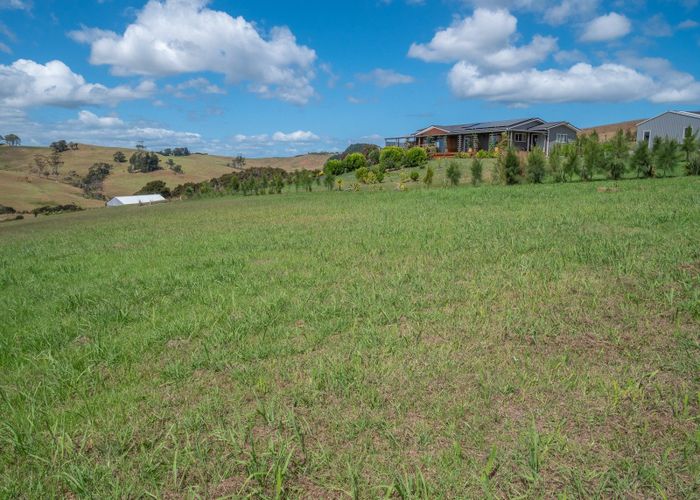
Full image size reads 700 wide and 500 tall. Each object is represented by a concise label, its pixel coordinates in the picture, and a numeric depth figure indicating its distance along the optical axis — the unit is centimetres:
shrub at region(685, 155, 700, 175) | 1688
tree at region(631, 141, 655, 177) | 1742
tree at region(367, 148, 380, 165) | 4138
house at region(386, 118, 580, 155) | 3922
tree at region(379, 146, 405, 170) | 3572
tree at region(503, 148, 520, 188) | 1945
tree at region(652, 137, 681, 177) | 1702
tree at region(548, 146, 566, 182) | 1922
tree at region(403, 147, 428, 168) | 3525
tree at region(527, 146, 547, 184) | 1911
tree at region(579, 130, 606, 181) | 1812
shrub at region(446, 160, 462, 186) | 2155
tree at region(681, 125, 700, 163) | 1784
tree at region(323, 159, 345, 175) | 3791
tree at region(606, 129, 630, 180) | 1778
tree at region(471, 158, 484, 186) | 2059
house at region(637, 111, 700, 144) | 3271
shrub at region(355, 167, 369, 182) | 2884
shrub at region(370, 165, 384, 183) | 2780
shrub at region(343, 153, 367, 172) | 3916
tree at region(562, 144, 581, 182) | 1861
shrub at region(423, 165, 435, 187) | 2217
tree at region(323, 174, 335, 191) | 2833
